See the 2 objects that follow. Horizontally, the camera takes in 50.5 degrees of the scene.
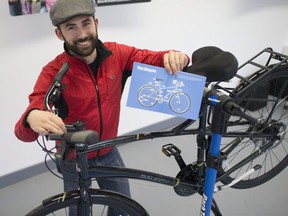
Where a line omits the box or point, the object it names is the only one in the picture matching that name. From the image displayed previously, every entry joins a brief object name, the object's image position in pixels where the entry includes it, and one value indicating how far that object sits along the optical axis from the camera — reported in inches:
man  34.6
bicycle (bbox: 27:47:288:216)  31.7
